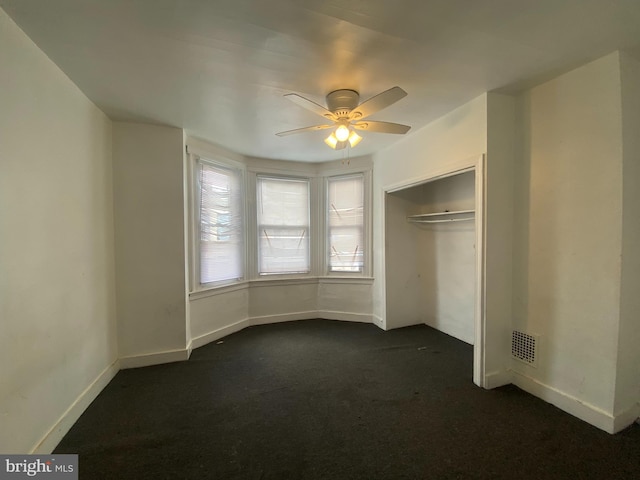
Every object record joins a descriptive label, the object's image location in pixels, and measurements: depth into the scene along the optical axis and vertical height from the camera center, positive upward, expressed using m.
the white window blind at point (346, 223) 4.26 +0.17
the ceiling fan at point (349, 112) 1.90 +0.93
